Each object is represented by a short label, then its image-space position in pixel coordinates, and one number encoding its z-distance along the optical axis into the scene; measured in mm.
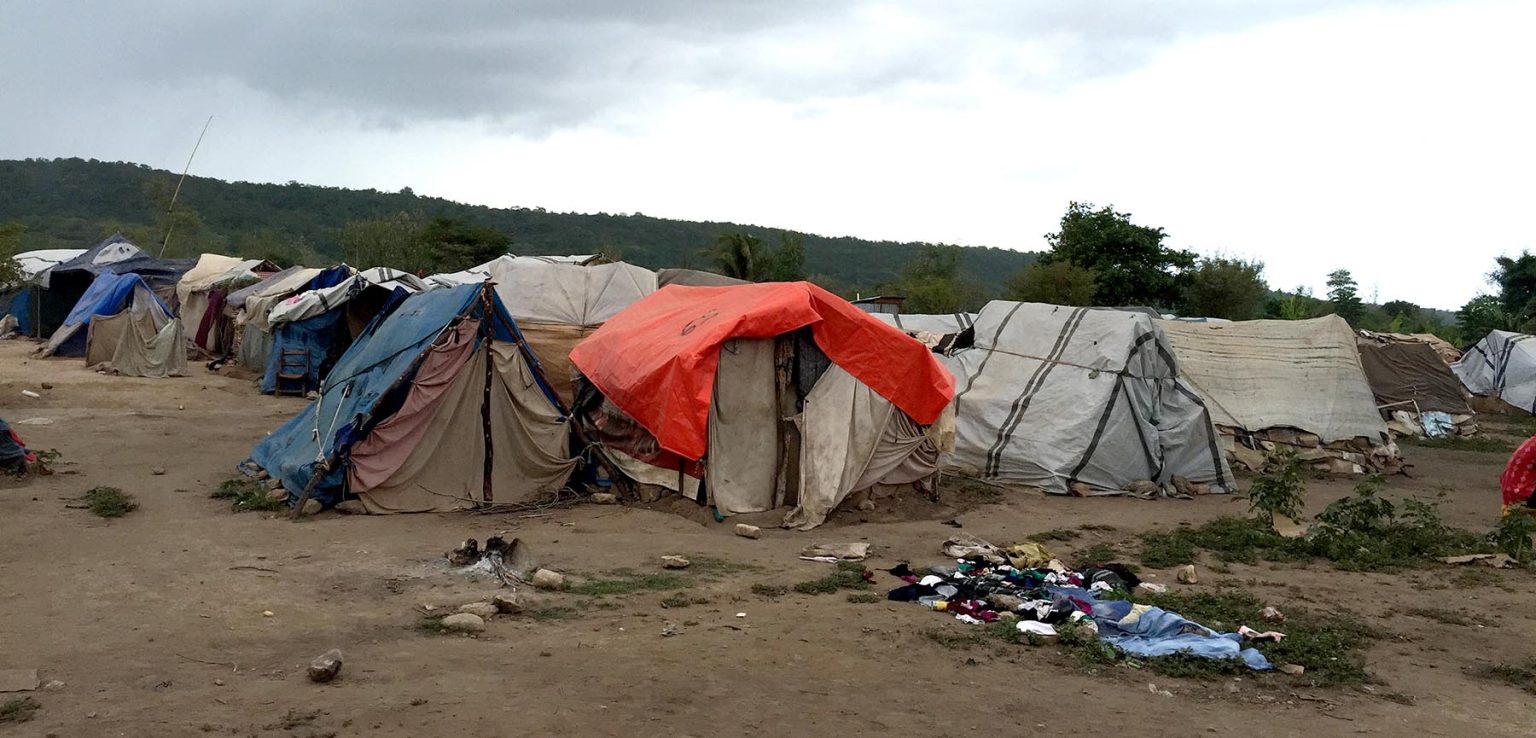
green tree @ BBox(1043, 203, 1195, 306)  32781
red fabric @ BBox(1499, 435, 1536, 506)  9773
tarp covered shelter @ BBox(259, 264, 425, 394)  19516
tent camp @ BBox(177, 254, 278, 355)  25250
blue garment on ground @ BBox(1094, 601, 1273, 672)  6340
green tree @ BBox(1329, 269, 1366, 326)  42938
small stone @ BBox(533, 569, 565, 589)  7578
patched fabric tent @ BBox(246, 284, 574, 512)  10227
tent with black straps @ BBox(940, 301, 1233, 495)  13047
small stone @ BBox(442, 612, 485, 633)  6543
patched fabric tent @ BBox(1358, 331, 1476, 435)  20516
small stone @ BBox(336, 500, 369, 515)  10102
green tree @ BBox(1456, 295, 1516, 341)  34406
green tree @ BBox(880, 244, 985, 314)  36219
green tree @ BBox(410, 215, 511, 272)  39031
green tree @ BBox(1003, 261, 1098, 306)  31172
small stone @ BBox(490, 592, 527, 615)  6922
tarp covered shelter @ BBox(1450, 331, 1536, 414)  25031
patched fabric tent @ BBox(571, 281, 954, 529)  10195
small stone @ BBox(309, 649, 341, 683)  5418
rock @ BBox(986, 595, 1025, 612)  7328
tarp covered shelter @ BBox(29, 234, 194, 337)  28719
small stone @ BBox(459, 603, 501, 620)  6836
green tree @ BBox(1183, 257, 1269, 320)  35938
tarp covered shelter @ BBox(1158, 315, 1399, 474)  15250
